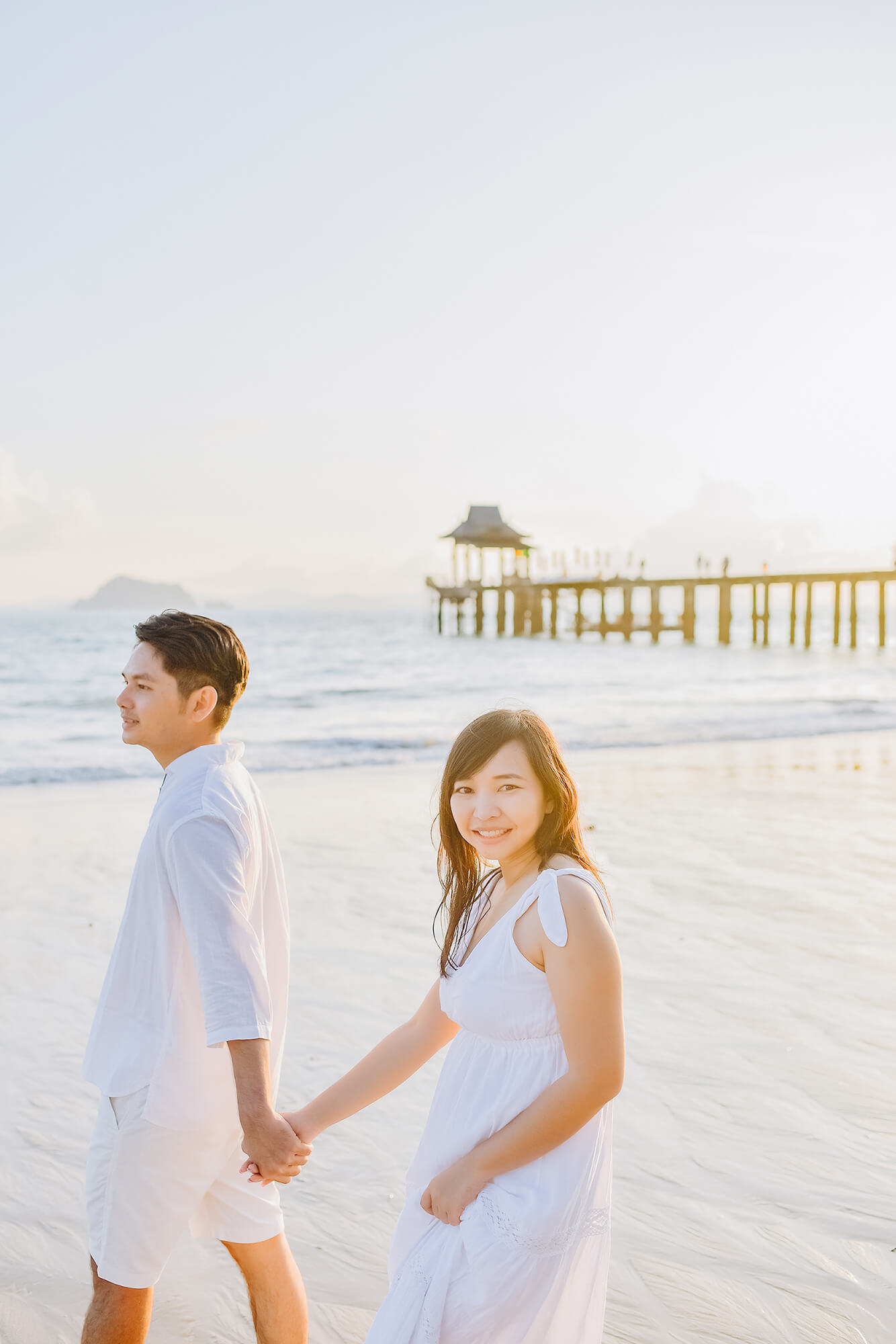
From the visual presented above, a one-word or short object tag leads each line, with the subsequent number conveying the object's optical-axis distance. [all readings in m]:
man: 1.94
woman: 1.64
